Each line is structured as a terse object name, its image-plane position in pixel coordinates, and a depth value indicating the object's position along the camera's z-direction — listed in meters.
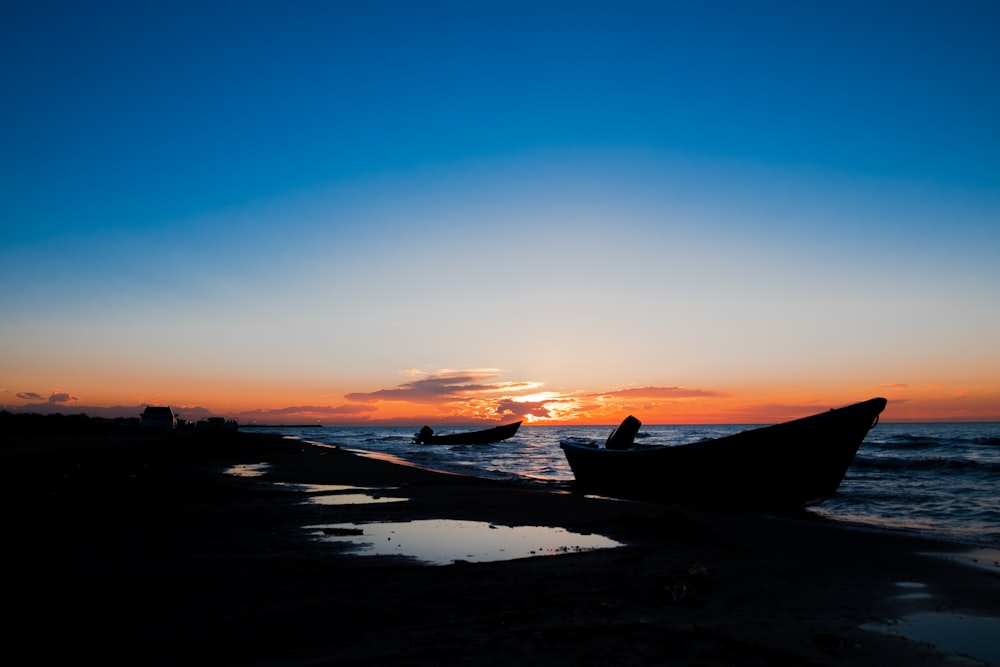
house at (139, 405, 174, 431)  55.59
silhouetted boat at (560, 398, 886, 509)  15.22
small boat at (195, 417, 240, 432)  75.94
